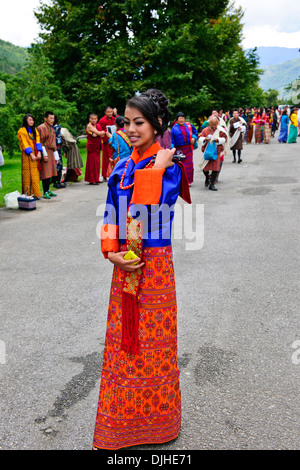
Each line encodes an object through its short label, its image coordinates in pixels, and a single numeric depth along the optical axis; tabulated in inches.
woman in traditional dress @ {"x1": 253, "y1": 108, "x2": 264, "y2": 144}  983.1
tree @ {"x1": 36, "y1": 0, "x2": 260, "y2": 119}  901.2
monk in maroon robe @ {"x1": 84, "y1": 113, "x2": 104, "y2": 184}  516.7
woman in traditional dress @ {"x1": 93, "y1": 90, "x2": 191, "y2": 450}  100.0
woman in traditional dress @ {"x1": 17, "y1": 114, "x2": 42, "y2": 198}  408.5
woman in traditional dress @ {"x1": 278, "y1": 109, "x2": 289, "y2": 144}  961.2
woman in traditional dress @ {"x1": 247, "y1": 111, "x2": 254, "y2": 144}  1028.2
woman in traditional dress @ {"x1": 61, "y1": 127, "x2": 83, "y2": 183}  502.0
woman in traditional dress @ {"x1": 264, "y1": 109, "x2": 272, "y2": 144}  997.8
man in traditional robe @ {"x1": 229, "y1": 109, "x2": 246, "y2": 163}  613.0
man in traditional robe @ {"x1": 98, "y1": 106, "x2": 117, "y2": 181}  522.7
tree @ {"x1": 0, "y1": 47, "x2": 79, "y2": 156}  743.1
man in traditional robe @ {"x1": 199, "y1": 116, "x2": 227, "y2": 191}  441.1
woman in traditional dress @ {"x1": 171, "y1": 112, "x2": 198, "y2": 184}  447.8
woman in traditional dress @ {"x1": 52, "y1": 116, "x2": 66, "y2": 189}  471.8
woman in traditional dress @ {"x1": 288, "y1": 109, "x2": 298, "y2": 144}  917.4
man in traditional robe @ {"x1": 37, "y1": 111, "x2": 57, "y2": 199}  437.4
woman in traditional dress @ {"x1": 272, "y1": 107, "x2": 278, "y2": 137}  1191.6
